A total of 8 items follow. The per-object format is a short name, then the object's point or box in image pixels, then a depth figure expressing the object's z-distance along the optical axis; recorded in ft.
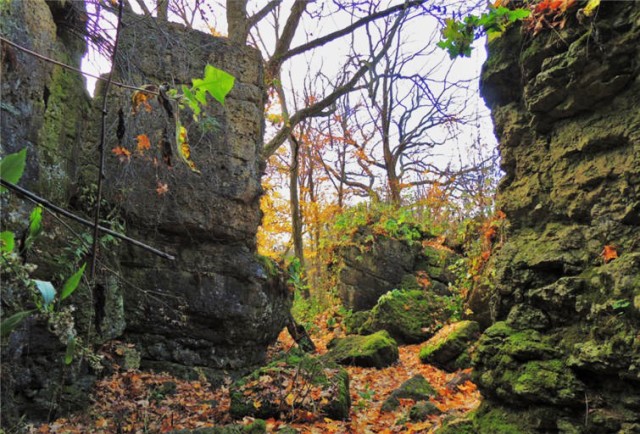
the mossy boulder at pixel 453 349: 23.31
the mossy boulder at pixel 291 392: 15.87
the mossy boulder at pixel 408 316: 31.96
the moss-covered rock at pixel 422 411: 14.64
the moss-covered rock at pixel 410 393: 17.17
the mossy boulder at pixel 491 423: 9.80
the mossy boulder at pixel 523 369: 9.33
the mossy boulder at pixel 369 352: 24.99
